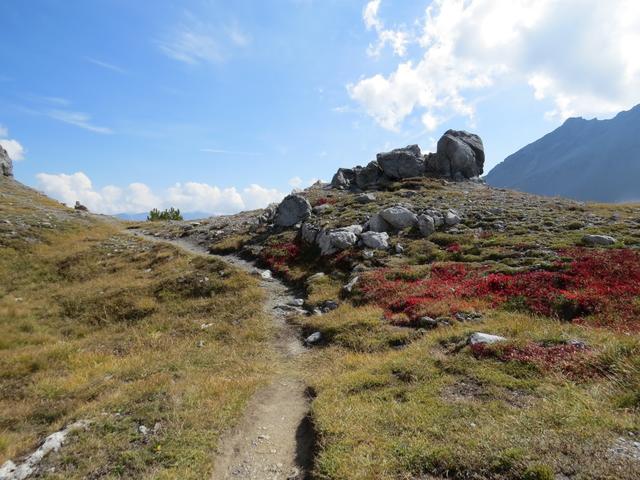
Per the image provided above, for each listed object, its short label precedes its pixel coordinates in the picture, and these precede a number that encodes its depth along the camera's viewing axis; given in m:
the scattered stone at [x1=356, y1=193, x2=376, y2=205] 46.69
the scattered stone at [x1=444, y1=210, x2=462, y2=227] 34.03
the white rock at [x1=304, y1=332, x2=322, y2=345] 18.13
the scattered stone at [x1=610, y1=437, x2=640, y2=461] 6.70
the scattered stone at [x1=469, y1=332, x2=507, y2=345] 13.45
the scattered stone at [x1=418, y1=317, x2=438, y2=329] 17.05
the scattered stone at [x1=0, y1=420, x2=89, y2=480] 8.97
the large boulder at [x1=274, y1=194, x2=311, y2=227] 42.21
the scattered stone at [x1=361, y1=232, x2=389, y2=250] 29.73
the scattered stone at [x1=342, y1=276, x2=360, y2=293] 23.48
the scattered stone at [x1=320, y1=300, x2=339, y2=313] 21.97
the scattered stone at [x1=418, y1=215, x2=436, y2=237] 32.09
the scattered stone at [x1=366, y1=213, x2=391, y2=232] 33.60
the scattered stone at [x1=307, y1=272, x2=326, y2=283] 26.91
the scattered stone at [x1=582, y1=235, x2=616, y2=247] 25.57
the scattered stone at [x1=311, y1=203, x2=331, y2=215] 44.00
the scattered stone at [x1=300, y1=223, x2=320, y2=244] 34.53
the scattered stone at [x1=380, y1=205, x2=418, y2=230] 33.81
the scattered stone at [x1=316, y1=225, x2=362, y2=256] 30.48
